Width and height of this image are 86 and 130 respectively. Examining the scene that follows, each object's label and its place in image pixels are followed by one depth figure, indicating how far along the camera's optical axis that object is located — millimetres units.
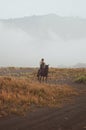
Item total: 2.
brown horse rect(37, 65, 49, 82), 22675
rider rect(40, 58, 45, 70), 22522
